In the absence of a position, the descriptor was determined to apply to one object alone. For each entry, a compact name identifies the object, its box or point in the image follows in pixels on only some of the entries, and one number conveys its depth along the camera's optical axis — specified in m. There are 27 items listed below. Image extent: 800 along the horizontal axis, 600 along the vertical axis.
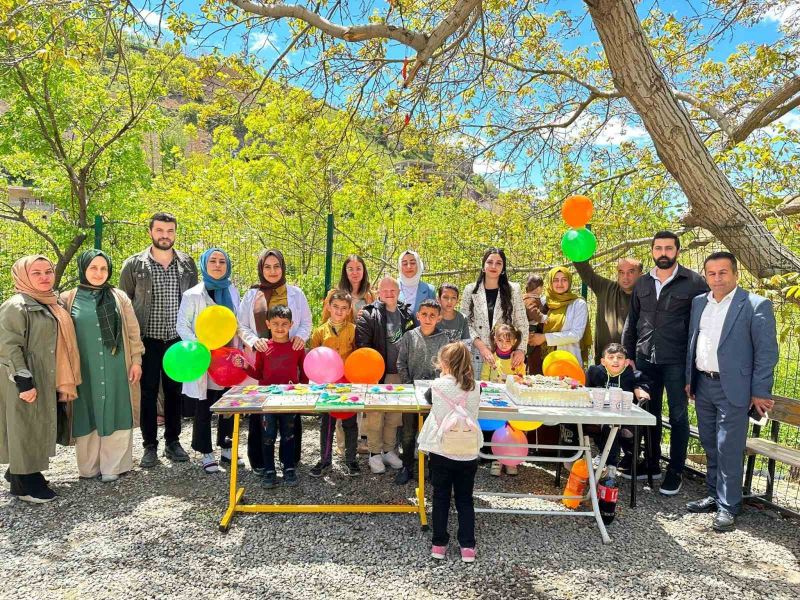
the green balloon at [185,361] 4.02
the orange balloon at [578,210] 5.14
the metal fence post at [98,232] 5.94
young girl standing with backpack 3.12
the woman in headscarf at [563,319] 4.86
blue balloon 4.18
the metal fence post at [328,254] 6.29
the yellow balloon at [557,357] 4.44
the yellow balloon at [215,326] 4.19
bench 3.90
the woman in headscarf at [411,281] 4.91
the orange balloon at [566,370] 4.38
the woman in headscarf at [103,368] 4.11
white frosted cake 3.74
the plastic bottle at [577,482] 4.01
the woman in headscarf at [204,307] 4.39
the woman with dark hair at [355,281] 4.86
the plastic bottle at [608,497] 3.78
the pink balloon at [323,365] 4.11
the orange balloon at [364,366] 4.26
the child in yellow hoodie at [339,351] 4.52
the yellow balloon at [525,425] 4.10
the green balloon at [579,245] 4.94
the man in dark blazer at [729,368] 3.71
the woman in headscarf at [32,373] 3.74
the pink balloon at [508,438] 4.38
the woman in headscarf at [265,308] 4.43
